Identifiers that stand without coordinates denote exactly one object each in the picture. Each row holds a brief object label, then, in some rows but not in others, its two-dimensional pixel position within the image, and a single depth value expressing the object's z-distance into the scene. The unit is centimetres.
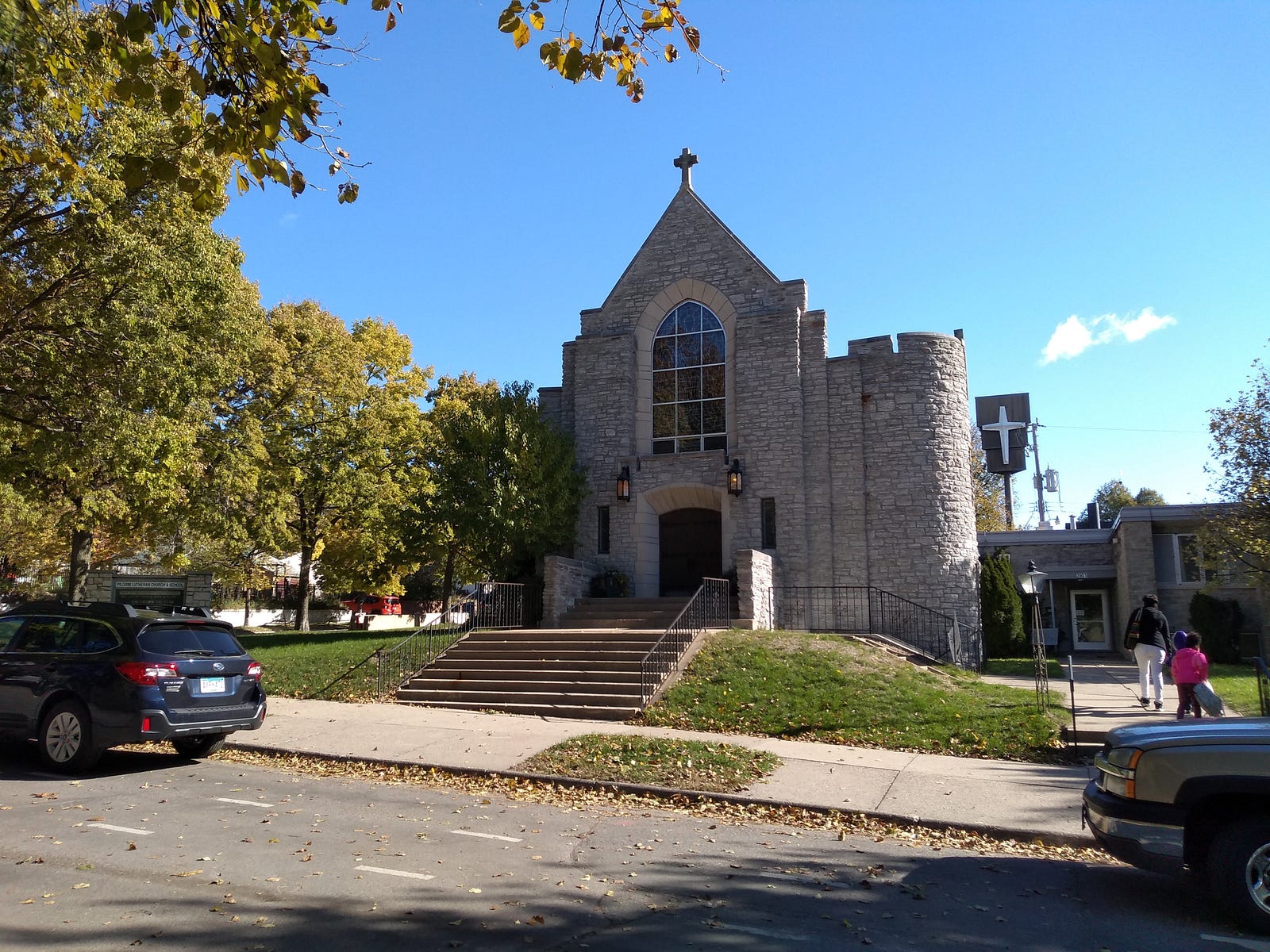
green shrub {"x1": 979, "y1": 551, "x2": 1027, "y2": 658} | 2177
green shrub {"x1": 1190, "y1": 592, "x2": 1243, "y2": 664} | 2161
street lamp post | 1222
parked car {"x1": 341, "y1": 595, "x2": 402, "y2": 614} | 4334
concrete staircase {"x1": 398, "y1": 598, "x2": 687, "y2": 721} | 1263
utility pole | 4847
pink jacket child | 1016
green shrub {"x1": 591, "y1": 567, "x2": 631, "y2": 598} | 1977
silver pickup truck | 479
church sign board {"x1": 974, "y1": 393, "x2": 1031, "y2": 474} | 3503
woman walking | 1234
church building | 1922
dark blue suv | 827
